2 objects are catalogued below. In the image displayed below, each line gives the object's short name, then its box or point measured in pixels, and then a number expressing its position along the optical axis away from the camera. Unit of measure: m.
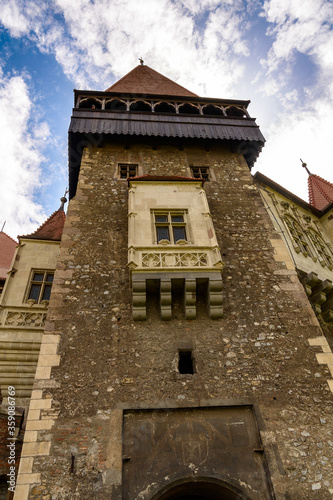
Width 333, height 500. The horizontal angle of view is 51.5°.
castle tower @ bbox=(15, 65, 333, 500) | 6.53
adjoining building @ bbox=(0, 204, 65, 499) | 9.69
